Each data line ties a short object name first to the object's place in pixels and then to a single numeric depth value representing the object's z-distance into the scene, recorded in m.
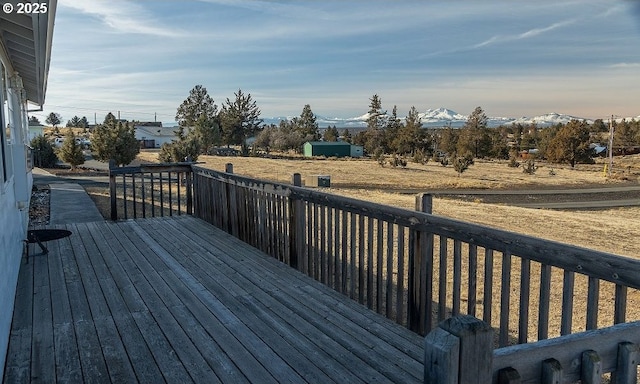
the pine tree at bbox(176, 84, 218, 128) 63.12
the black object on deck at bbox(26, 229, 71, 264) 5.09
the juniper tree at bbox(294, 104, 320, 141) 70.67
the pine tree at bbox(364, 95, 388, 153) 71.06
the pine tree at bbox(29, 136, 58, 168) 24.25
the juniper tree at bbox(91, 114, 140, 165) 21.84
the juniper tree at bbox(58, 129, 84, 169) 22.09
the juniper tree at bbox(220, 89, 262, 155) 59.75
